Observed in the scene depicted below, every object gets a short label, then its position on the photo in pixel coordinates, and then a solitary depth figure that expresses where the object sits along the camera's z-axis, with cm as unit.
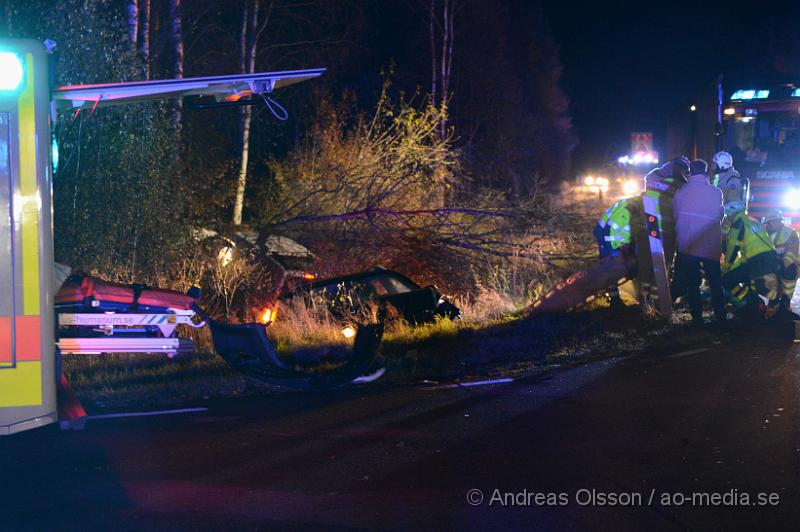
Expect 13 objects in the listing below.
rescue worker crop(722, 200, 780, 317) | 1038
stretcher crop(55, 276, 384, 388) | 707
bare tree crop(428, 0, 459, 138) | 2355
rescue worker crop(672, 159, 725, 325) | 1014
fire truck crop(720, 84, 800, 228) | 1856
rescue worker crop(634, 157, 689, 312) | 1052
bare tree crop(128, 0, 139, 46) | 1295
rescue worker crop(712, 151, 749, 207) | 1309
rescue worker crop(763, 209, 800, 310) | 1050
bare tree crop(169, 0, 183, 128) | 1409
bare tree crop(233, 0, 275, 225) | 1627
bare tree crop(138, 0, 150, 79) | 1298
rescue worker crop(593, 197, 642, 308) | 1107
